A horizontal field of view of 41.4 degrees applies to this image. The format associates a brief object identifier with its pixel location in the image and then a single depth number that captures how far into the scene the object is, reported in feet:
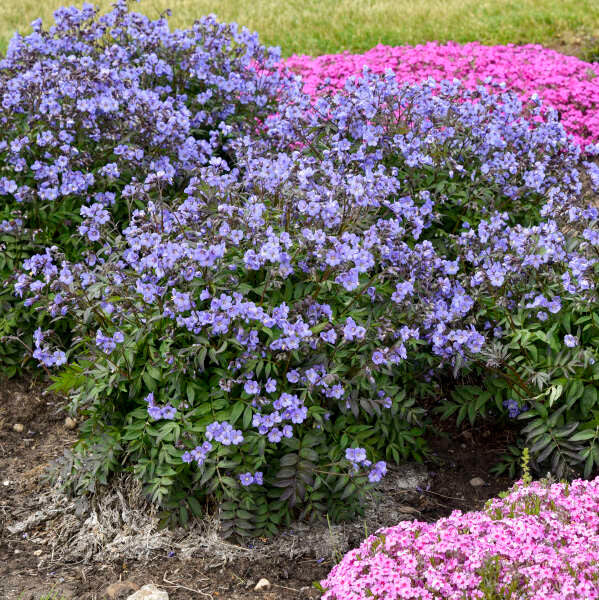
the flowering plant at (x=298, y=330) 10.27
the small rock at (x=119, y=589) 9.94
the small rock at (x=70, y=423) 13.89
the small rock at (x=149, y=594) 9.77
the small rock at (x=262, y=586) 10.11
